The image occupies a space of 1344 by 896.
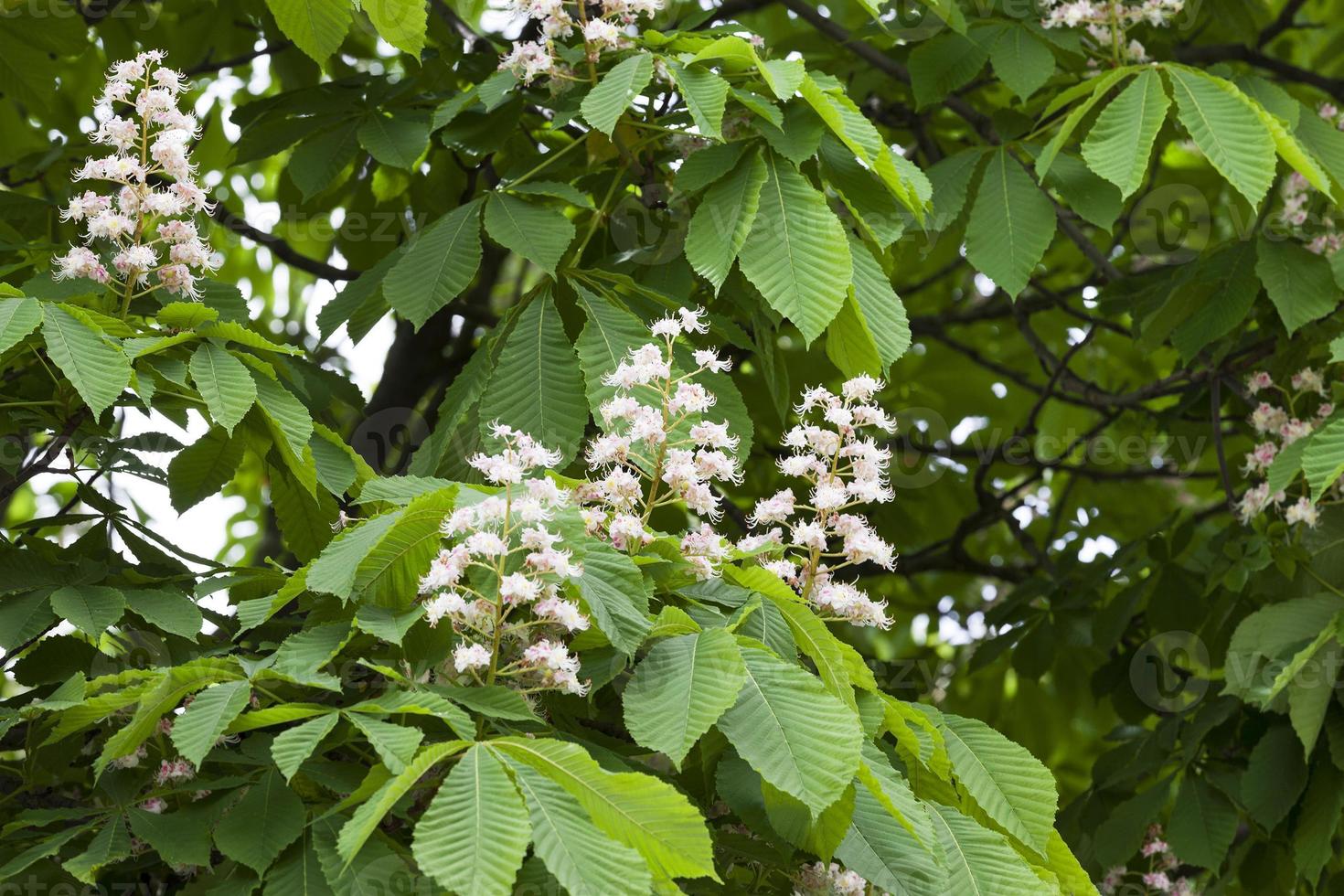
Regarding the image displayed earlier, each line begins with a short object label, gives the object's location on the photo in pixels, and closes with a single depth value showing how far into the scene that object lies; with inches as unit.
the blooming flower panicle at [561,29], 119.4
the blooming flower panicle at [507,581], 73.5
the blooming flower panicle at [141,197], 99.7
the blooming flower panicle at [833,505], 87.4
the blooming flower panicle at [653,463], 84.4
